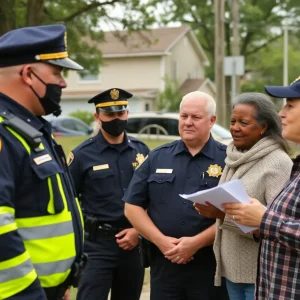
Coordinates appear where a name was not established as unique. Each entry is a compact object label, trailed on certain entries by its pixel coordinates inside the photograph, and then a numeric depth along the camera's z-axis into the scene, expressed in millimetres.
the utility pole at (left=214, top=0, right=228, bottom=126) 15914
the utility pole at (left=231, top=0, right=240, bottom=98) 19891
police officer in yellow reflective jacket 2463
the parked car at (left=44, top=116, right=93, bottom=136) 26594
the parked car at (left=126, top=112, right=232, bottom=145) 17656
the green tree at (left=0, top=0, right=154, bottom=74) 13516
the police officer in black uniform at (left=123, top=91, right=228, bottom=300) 4062
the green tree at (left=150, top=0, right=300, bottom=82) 40906
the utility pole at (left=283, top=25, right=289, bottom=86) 37150
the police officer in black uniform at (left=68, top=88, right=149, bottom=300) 4723
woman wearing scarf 3643
